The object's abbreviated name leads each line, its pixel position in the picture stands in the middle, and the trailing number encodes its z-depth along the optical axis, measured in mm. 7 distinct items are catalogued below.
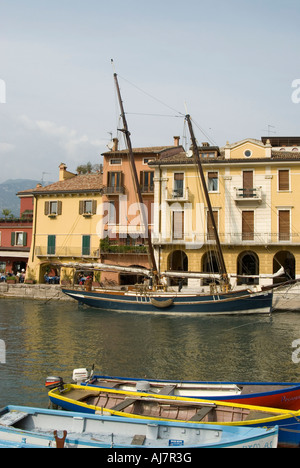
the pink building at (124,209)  44344
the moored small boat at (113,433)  8375
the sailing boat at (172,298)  32312
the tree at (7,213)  53688
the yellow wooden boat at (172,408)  9406
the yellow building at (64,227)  46719
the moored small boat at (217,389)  11492
